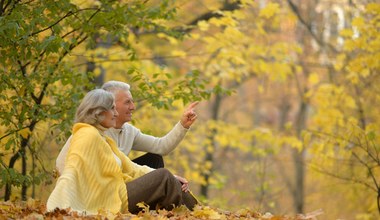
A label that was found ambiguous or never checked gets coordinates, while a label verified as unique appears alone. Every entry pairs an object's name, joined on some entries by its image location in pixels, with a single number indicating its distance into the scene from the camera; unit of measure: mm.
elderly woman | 9719
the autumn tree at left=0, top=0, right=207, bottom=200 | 11391
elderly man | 11711
